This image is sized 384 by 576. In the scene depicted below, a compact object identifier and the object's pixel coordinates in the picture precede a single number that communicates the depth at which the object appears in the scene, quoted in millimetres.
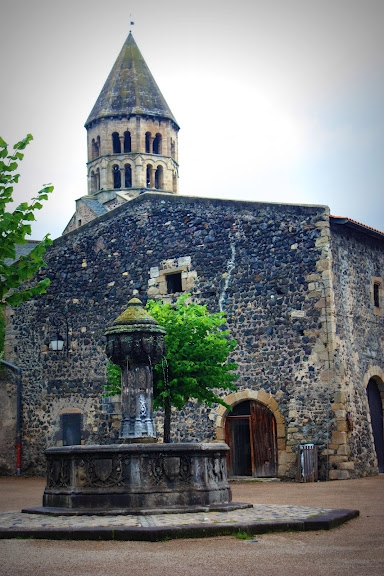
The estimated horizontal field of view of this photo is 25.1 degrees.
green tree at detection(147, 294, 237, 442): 18219
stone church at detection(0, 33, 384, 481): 21562
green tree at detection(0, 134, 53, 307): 11617
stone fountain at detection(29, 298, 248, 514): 11500
